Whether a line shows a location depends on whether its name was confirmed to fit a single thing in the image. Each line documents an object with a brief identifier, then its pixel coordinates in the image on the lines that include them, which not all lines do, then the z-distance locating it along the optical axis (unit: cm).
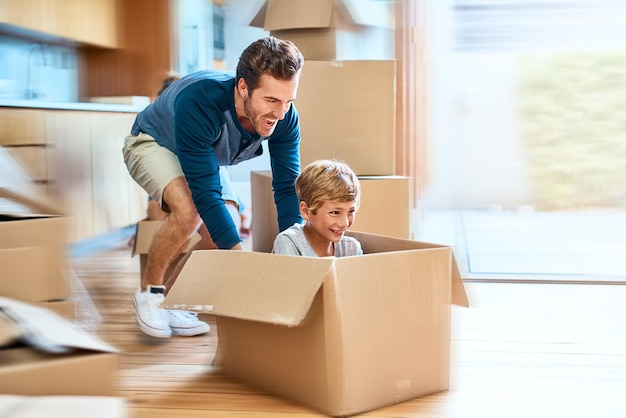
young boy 203
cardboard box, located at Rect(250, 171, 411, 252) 273
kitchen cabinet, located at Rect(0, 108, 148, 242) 379
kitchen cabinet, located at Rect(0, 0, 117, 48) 420
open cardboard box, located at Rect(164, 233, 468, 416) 168
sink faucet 465
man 213
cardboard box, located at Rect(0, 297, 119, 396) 116
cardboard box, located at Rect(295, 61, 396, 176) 280
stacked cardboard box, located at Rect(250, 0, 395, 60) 282
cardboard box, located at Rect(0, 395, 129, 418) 108
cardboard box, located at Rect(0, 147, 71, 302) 151
